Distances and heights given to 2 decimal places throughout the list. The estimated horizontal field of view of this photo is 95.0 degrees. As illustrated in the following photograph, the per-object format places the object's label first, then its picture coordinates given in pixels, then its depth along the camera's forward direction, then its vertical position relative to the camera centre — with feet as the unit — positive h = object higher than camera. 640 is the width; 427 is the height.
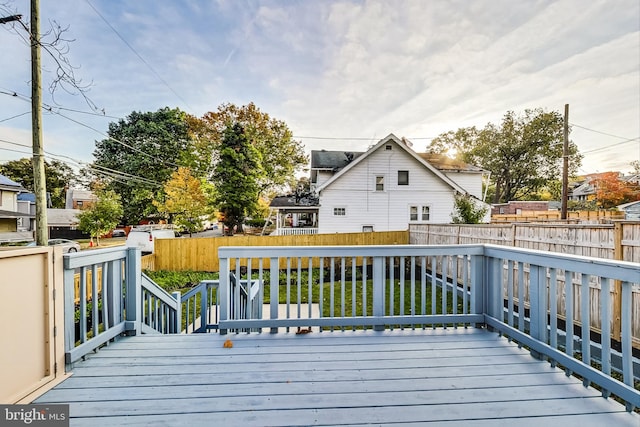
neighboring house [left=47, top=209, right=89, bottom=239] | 71.61 -2.69
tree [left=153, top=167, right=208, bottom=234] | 55.21 +1.97
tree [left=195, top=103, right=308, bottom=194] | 66.95 +17.82
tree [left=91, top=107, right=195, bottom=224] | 70.95 +13.75
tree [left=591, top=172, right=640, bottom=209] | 72.21 +4.73
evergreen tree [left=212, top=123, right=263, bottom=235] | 55.11 +6.99
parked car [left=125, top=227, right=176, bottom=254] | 37.21 -3.28
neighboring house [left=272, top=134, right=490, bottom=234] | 45.88 +2.91
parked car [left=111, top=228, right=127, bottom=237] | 76.39 -5.31
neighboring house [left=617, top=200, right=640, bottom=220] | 40.49 -0.28
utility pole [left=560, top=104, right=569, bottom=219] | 35.22 +6.91
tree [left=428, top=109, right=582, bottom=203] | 76.18 +16.31
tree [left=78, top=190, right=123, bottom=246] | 52.44 -0.73
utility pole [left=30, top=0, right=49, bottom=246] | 16.07 +4.73
